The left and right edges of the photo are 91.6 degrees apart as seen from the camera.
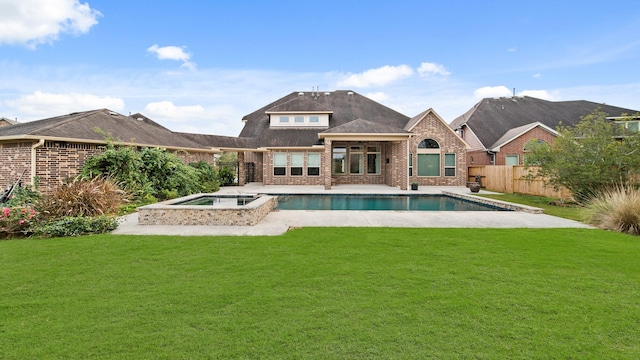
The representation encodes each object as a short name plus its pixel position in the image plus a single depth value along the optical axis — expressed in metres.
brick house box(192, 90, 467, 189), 20.06
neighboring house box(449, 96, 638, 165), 23.69
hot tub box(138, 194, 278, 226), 8.17
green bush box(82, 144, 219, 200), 12.46
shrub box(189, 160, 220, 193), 17.44
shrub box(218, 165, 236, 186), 22.96
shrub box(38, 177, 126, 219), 8.33
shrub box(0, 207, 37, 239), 6.94
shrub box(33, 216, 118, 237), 6.95
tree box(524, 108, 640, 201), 11.48
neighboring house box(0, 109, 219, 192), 11.88
